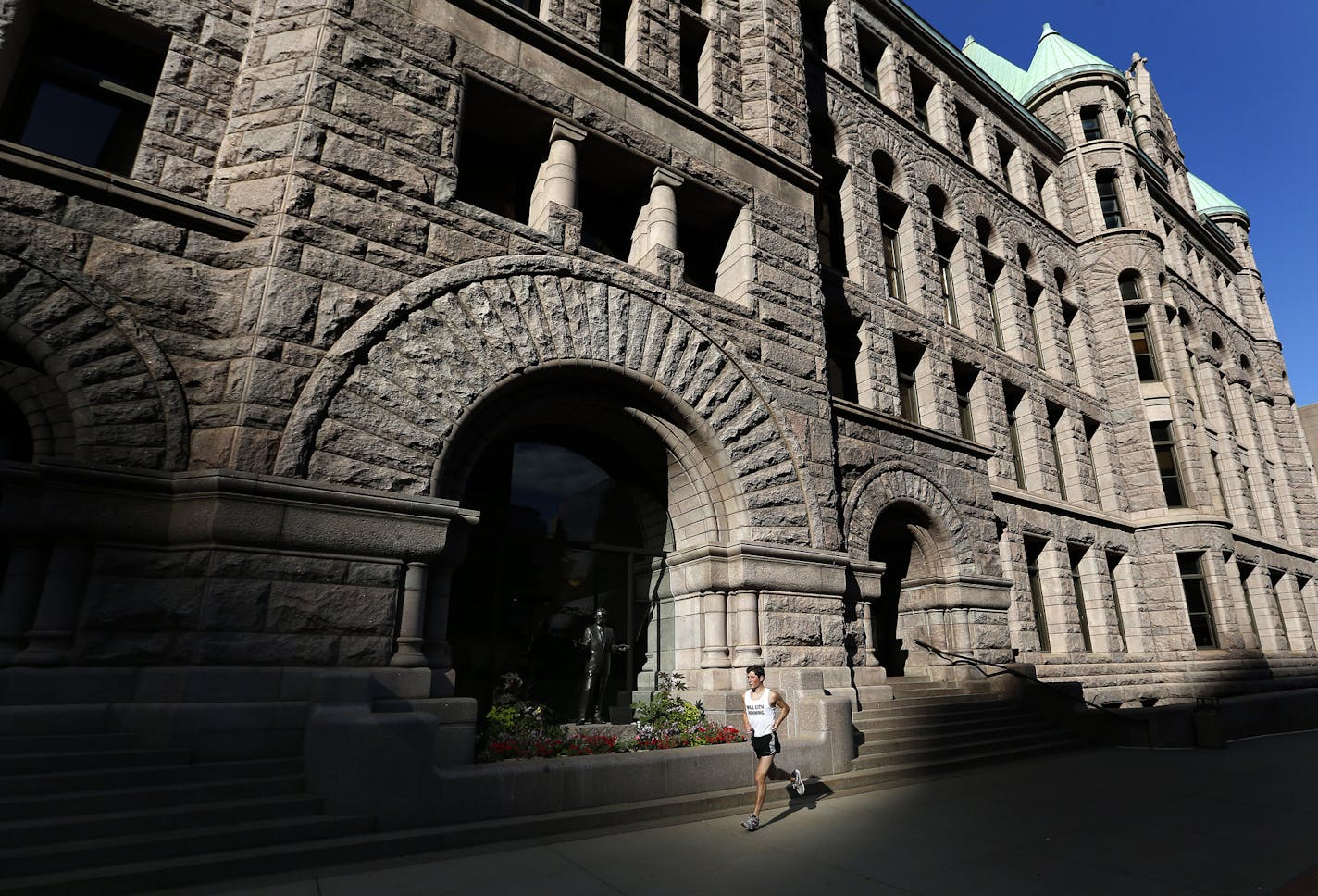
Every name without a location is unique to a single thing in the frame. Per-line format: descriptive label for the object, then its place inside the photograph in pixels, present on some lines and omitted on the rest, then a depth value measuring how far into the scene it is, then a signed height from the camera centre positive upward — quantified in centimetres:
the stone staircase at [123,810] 427 -116
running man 665 -66
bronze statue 880 -15
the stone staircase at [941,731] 916 -116
